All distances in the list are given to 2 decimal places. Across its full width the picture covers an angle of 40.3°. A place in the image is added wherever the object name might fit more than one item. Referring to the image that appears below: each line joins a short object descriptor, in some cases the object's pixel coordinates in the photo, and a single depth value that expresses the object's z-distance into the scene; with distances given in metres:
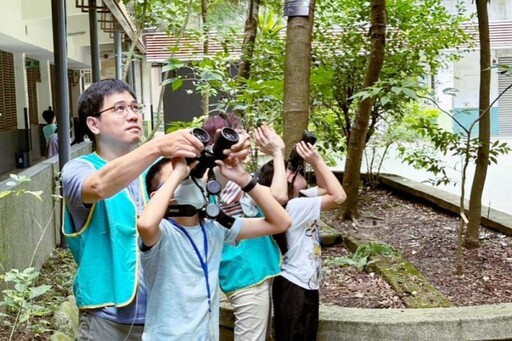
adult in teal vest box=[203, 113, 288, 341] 3.28
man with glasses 2.34
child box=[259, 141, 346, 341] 3.53
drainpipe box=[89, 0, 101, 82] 10.33
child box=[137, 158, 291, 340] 2.44
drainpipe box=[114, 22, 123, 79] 13.74
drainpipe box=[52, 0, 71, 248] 7.54
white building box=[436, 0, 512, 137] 26.25
